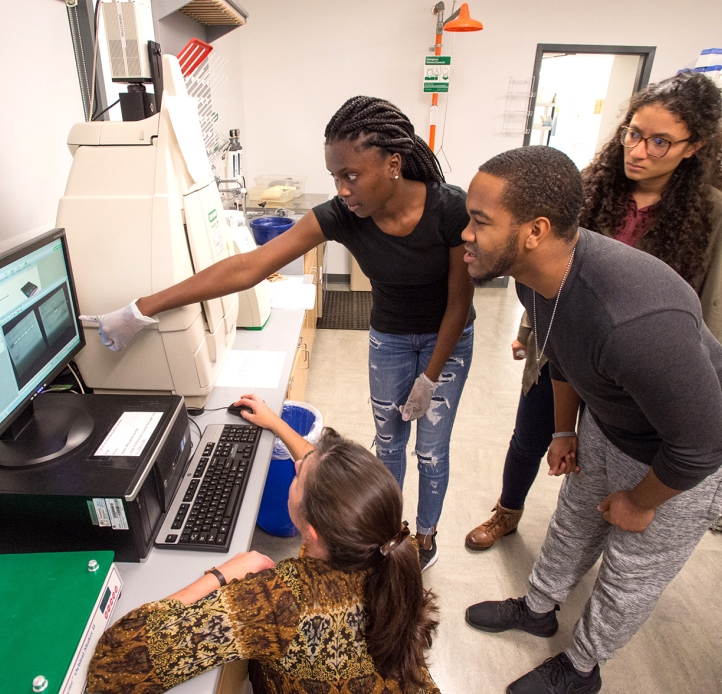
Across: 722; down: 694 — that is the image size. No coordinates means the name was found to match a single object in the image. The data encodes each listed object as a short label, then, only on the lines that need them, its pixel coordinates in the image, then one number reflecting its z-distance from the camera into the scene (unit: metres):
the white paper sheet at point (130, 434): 0.93
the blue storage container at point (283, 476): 1.66
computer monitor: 0.88
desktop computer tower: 0.84
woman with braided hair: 1.15
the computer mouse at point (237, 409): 1.32
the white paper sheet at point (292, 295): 2.05
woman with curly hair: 1.21
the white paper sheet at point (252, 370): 1.47
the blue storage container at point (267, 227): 2.67
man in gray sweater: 0.84
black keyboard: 0.95
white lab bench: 0.83
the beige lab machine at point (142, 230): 1.16
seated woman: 0.73
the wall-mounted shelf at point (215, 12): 2.23
